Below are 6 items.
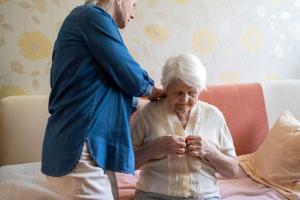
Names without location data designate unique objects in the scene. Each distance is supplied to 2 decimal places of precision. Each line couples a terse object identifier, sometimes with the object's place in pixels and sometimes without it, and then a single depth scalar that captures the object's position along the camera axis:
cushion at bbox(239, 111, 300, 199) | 1.81
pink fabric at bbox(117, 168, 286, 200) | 1.71
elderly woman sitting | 1.46
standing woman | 1.13
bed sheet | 1.57
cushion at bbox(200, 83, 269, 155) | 2.12
